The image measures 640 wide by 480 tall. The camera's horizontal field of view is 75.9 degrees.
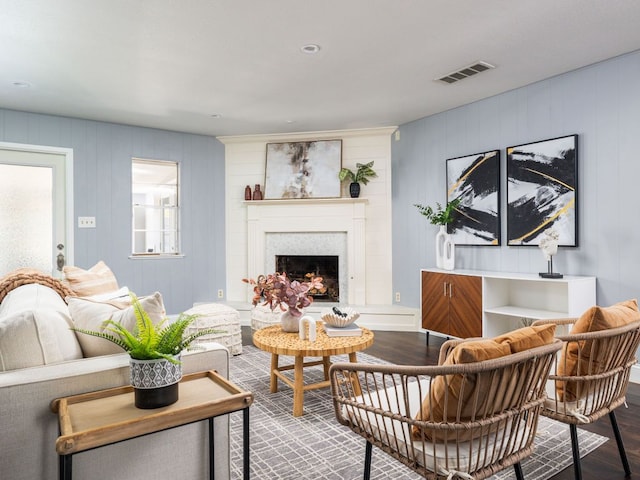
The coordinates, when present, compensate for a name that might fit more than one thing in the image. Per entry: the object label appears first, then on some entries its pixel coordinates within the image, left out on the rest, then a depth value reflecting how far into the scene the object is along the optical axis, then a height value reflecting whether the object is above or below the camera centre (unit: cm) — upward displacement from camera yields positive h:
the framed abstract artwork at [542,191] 354 +43
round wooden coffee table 257 -70
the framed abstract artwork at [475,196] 416 +44
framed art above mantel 539 +92
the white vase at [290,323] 299 -62
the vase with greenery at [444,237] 434 +1
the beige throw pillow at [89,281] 300 -32
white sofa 126 -67
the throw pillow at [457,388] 123 -46
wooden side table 112 -54
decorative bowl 290 -57
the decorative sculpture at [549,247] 343 -8
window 535 +41
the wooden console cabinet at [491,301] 360 -59
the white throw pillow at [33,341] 137 -36
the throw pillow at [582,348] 166 -45
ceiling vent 343 +144
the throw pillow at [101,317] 159 -31
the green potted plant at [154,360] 130 -39
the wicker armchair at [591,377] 162 -56
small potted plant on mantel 523 +81
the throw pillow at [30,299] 191 -31
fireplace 556 -42
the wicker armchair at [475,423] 122 -59
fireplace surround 536 +5
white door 452 +35
